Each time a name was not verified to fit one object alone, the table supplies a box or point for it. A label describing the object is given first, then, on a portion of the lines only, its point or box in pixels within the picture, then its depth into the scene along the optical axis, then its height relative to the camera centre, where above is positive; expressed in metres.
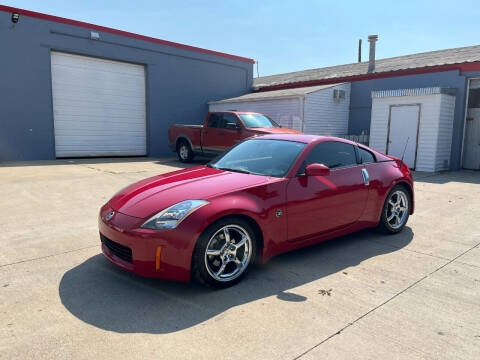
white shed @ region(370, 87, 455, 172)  12.66 +0.20
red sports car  3.25 -0.79
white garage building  15.09 +0.83
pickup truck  11.93 -0.20
